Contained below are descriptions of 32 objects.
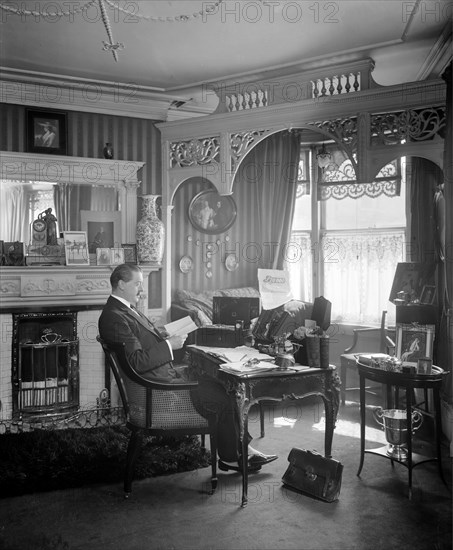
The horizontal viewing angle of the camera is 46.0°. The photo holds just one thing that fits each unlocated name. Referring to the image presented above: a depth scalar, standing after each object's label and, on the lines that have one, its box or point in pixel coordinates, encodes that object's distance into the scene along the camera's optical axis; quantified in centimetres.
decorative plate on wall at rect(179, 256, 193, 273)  651
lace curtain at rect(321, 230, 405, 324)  629
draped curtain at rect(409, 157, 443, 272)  562
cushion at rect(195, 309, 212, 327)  576
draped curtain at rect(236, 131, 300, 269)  669
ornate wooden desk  332
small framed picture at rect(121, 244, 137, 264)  584
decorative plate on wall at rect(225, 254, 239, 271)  678
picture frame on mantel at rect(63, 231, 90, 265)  548
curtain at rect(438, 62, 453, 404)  420
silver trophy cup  381
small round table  339
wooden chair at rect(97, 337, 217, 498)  336
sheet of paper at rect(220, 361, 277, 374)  337
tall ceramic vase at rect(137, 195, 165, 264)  575
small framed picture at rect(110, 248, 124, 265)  570
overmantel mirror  546
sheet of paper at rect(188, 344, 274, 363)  370
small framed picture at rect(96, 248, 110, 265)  566
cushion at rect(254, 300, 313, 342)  405
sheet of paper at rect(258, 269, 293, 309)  429
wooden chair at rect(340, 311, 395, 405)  549
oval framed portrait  660
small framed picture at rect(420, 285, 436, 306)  488
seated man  341
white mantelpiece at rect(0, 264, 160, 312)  520
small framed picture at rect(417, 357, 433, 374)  346
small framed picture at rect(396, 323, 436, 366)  382
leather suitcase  330
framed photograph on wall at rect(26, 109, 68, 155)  556
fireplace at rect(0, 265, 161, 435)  519
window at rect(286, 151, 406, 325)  630
